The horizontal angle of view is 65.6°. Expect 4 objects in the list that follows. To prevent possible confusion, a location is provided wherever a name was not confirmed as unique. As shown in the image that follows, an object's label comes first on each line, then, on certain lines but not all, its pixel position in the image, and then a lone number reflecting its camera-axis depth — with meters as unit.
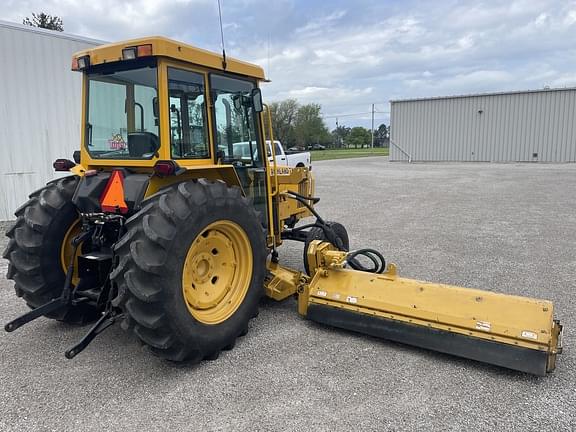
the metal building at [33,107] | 8.77
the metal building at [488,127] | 26.86
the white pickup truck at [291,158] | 17.05
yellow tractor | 3.21
